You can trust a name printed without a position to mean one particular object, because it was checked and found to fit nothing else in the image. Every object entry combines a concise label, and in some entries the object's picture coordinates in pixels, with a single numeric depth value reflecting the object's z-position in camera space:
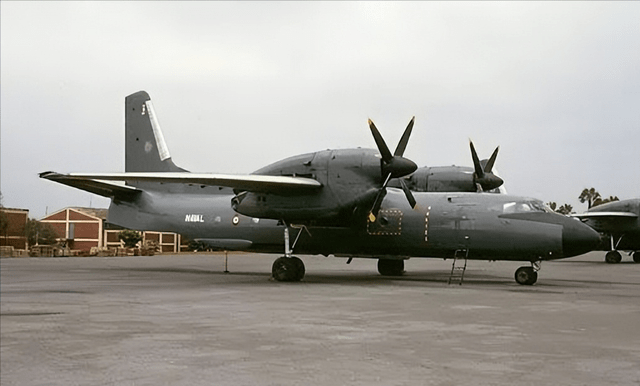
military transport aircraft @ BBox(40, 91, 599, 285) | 20.38
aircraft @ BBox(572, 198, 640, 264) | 44.03
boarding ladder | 21.76
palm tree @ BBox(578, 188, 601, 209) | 113.50
